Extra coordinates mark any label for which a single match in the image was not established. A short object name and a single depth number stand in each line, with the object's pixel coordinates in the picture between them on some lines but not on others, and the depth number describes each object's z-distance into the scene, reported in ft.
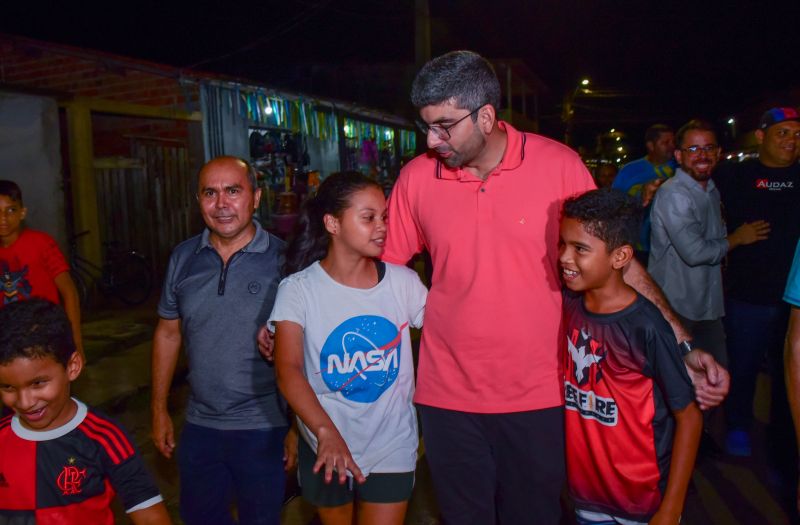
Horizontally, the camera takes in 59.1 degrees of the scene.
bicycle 34.14
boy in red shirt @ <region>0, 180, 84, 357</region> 14.20
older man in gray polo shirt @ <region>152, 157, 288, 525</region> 10.26
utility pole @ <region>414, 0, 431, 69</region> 47.03
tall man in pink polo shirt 9.23
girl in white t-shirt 9.10
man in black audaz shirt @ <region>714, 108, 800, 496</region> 15.16
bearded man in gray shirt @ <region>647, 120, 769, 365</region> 15.26
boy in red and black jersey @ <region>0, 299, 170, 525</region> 7.57
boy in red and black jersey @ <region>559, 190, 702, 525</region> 8.34
